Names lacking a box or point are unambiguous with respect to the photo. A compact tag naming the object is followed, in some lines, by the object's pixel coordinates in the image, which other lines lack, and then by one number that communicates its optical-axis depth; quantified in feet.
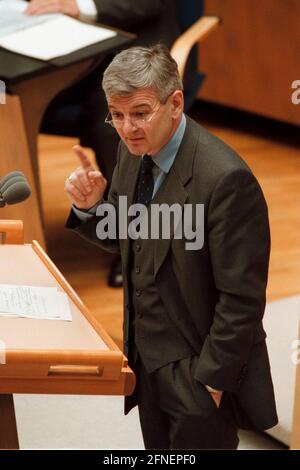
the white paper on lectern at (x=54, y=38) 38.44
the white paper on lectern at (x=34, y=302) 32.31
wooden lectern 31.65
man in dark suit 32.04
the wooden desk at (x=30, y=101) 38.23
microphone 32.38
